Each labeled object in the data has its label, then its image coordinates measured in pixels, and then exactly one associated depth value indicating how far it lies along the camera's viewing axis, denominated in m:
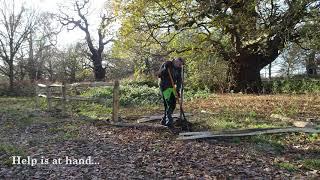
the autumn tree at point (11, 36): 30.47
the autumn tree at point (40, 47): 38.75
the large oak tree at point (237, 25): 17.61
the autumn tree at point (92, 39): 40.41
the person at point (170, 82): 10.27
